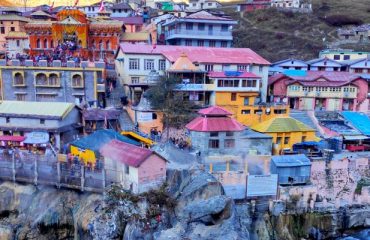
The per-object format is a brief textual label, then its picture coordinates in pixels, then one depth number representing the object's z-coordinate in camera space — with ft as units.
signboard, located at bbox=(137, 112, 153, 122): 122.09
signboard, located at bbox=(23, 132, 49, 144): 110.63
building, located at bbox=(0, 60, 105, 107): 131.85
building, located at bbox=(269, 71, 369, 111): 144.15
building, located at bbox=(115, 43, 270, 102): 141.18
